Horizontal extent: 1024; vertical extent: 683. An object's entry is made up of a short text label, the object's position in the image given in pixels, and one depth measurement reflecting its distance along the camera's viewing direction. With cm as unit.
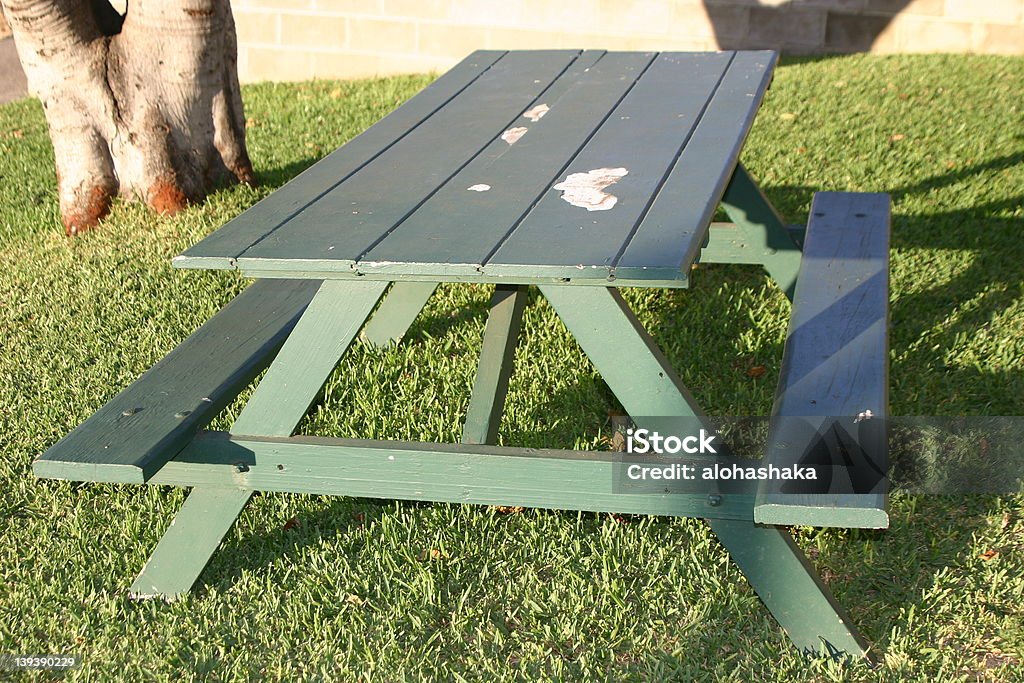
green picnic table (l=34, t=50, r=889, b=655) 214
